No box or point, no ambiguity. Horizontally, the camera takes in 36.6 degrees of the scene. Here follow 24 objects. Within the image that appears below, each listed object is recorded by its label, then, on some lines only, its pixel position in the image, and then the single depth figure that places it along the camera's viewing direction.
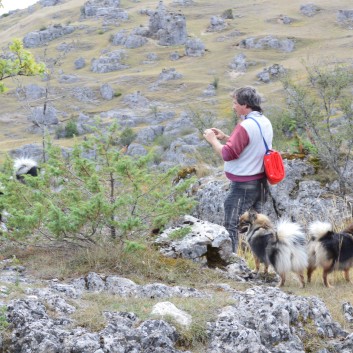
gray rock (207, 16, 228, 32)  101.56
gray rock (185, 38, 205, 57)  89.06
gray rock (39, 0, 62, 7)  152.62
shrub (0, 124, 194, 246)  5.84
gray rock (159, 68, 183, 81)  77.25
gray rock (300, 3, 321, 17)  104.38
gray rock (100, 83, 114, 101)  74.38
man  6.61
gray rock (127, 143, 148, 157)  48.97
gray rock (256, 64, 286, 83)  71.31
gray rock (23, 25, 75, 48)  106.38
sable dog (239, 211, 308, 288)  6.57
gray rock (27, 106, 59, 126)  66.81
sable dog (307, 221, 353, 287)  6.87
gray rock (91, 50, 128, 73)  88.06
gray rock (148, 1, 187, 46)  96.62
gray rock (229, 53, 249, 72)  80.94
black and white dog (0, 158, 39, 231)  8.45
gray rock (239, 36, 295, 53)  87.38
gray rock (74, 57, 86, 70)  89.81
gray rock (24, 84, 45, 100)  71.25
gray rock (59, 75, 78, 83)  81.14
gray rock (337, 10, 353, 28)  95.19
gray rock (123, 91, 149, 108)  70.39
